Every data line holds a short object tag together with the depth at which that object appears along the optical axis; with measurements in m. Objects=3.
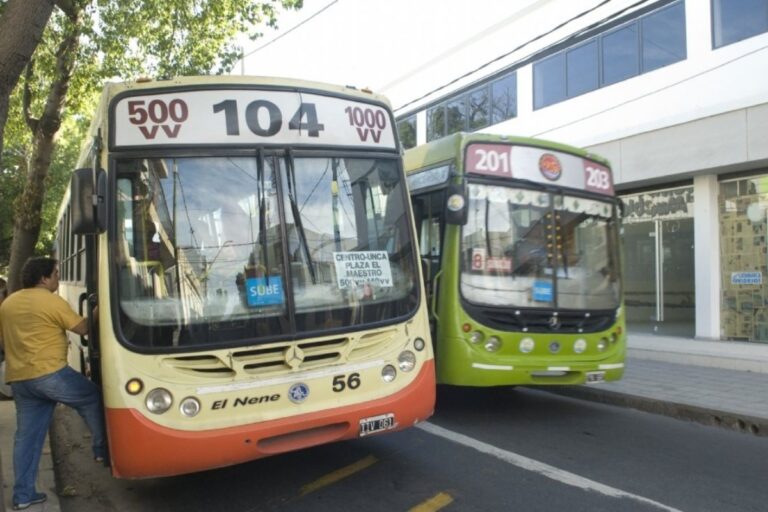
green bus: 6.36
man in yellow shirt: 4.28
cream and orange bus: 3.91
